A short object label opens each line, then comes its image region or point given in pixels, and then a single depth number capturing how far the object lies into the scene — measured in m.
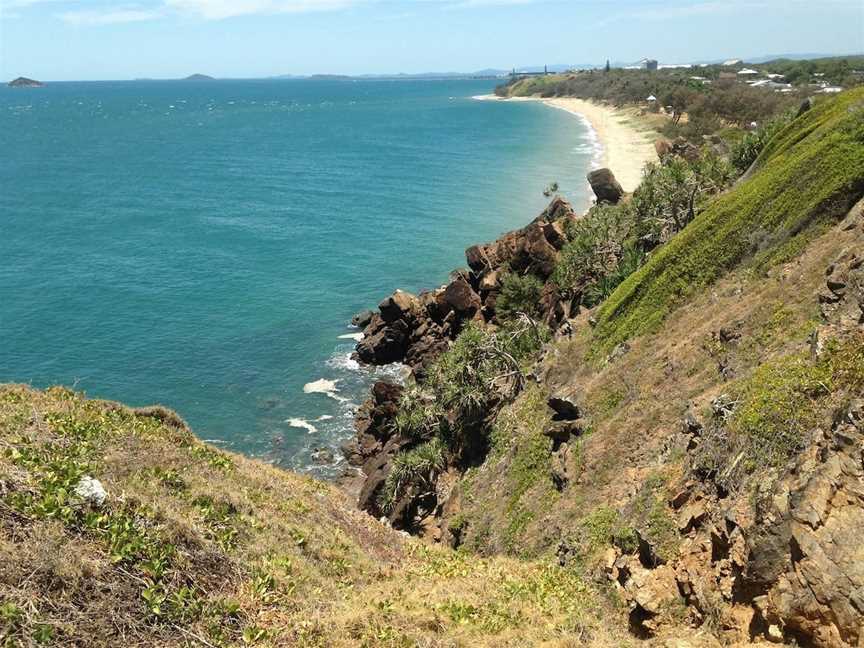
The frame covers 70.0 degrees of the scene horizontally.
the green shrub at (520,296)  48.69
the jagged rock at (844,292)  17.92
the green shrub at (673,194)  41.03
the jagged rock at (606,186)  62.25
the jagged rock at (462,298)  52.06
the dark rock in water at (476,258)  58.22
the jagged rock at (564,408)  28.16
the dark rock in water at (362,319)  58.06
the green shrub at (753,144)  44.72
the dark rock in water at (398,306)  53.26
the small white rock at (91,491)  13.80
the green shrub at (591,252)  44.69
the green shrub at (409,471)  32.78
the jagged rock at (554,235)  52.69
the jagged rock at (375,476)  34.91
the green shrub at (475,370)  35.31
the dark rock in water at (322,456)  40.56
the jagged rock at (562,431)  27.04
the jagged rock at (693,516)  15.84
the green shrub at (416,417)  37.17
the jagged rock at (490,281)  53.94
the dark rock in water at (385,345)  52.56
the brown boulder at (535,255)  51.19
